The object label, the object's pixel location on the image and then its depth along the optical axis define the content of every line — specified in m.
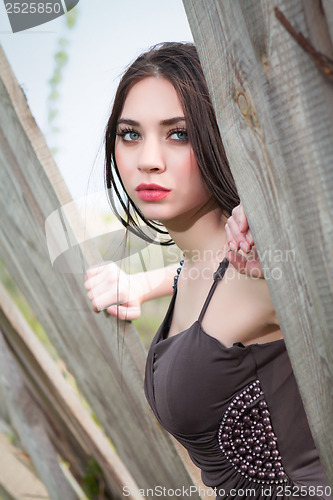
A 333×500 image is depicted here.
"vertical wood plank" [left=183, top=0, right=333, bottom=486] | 0.62
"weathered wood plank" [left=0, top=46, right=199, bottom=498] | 1.60
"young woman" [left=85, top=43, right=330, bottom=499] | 1.18
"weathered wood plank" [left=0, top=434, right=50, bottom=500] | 2.54
